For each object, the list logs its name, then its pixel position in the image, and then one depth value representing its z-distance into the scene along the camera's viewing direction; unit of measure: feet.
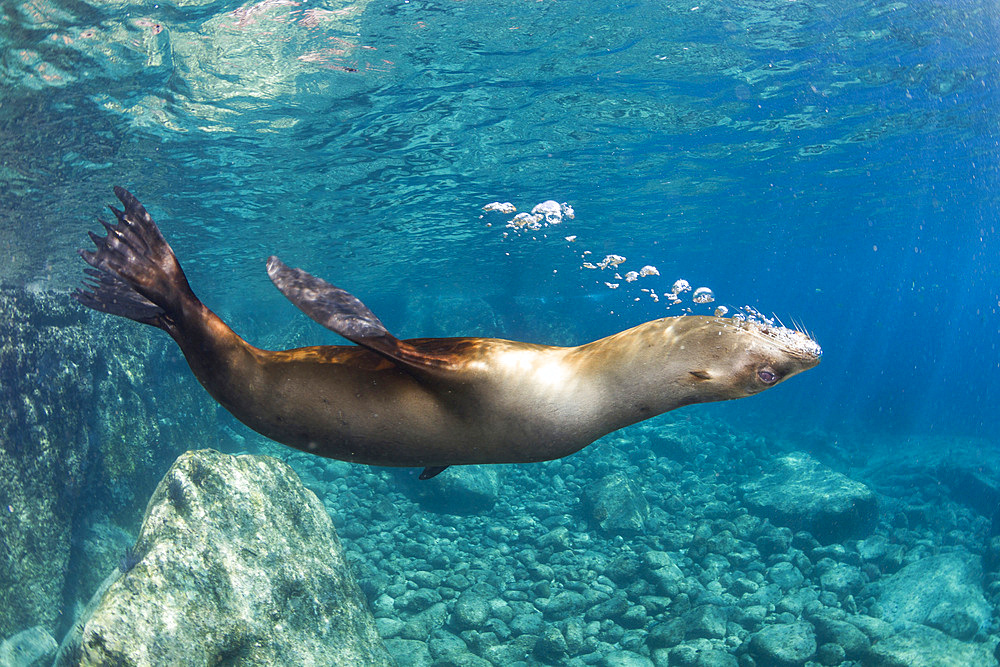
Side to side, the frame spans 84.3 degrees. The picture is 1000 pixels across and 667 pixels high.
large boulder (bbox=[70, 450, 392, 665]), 15.19
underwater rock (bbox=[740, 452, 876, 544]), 36.55
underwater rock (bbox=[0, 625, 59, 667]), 25.52
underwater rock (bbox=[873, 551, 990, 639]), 27.81
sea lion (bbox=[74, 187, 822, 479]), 7.49
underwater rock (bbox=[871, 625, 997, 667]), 21.26
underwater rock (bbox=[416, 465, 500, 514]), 38.88
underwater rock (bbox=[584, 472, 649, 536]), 36.47
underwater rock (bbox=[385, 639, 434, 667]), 22.24
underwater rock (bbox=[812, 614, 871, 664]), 22.11
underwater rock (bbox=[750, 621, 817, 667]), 21.50
